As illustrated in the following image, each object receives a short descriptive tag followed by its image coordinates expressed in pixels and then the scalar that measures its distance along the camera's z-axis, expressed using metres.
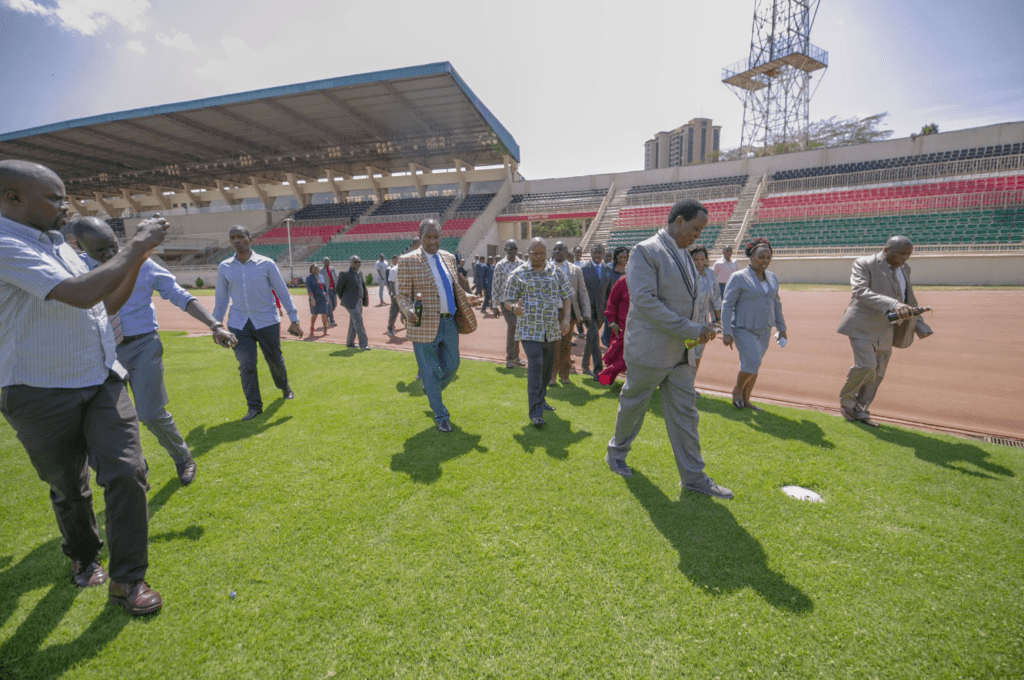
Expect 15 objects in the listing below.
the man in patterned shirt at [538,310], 4.42
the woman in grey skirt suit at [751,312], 4.77
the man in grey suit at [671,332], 3.01
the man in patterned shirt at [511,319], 7.18
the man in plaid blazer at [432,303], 4.29
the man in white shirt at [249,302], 4.93
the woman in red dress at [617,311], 4.49
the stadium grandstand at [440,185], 21.22
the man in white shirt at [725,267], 9.64
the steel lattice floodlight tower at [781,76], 36.12
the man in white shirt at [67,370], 1.81
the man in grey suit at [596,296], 6.33
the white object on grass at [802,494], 3.14
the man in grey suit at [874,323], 4.29
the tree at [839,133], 42.71
